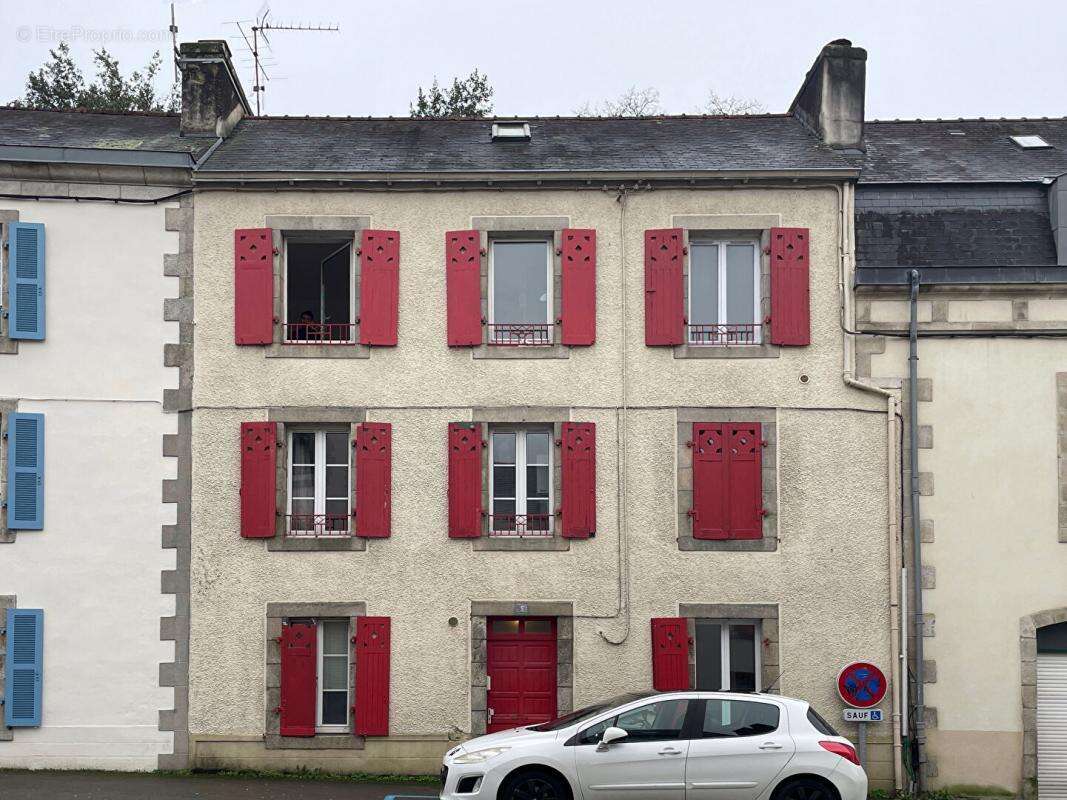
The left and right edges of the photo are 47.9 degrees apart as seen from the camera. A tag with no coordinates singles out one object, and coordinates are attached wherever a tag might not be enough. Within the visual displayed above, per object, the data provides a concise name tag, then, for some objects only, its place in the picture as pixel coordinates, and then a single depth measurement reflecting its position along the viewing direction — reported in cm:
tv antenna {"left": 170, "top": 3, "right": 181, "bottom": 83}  1925
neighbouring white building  1421
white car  1105
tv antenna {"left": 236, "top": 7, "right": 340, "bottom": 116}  2036
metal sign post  1399
